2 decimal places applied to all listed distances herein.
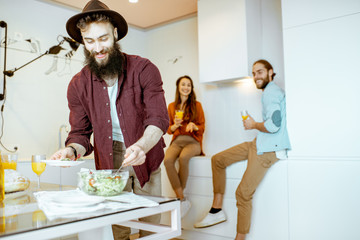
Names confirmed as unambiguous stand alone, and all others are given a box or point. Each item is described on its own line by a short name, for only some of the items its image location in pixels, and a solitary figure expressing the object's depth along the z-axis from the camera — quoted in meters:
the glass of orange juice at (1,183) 1.10
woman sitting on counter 3.51
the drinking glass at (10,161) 1.48
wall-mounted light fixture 3.35
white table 0.70
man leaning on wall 2.85
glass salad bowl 1.03
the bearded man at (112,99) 1.65
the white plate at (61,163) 1.20
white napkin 0.83
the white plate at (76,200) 0.87
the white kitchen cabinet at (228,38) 3.45
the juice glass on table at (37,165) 1.56
